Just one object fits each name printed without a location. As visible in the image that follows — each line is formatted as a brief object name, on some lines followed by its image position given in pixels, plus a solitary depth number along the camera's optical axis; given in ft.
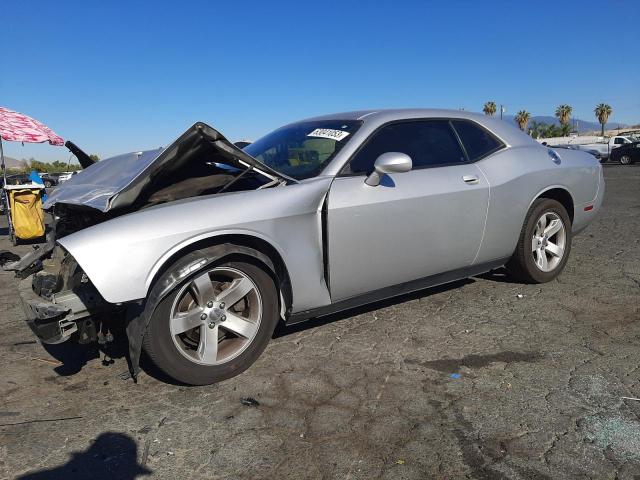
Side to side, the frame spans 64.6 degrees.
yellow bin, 28.43
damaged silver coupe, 8.84
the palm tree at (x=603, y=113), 245.65
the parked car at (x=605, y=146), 104.52
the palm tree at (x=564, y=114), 262.67
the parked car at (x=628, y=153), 93.61
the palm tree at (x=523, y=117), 270.87
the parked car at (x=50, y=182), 73.98
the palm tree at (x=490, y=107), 271.76
